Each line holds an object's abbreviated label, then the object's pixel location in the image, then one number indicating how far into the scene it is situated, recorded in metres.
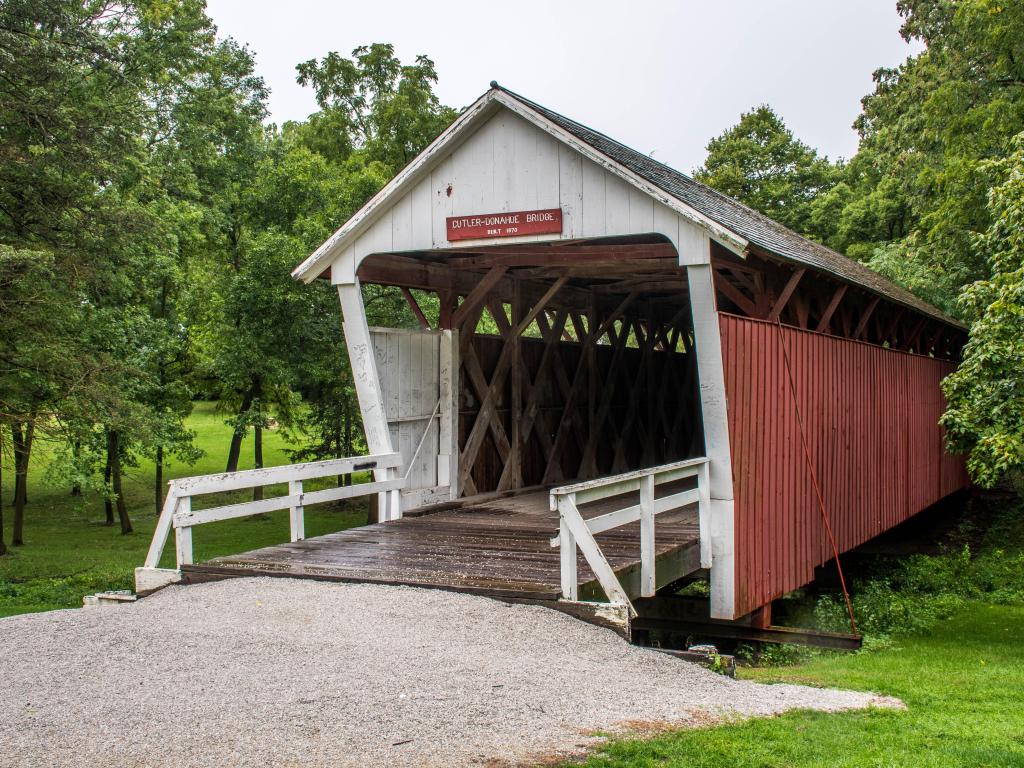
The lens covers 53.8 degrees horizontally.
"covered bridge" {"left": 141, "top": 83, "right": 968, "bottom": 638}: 8.26
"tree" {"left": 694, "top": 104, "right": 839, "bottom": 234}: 40.91
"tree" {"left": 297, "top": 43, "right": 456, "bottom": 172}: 32.75
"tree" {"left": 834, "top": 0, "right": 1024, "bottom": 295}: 17.97
